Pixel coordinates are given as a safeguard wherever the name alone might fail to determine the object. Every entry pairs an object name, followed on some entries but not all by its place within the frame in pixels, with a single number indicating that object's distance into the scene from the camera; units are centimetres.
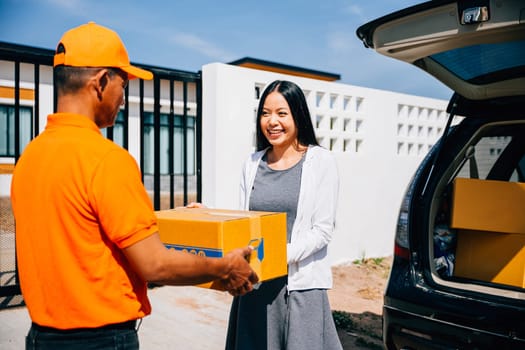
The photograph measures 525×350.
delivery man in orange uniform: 143
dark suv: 216
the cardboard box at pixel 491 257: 277
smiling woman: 253
